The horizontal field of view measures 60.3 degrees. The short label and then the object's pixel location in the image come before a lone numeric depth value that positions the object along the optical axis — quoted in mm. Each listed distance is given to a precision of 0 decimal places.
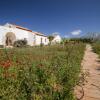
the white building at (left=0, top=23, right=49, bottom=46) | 14954
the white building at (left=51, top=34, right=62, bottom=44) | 25113
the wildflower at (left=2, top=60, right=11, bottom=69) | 2383
